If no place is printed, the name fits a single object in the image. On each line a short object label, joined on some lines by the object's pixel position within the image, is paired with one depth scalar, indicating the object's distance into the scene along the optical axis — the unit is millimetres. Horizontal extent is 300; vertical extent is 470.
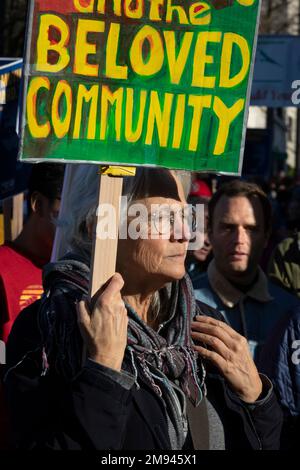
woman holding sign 2441
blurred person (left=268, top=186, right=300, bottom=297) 5195
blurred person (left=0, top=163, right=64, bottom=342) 3871
